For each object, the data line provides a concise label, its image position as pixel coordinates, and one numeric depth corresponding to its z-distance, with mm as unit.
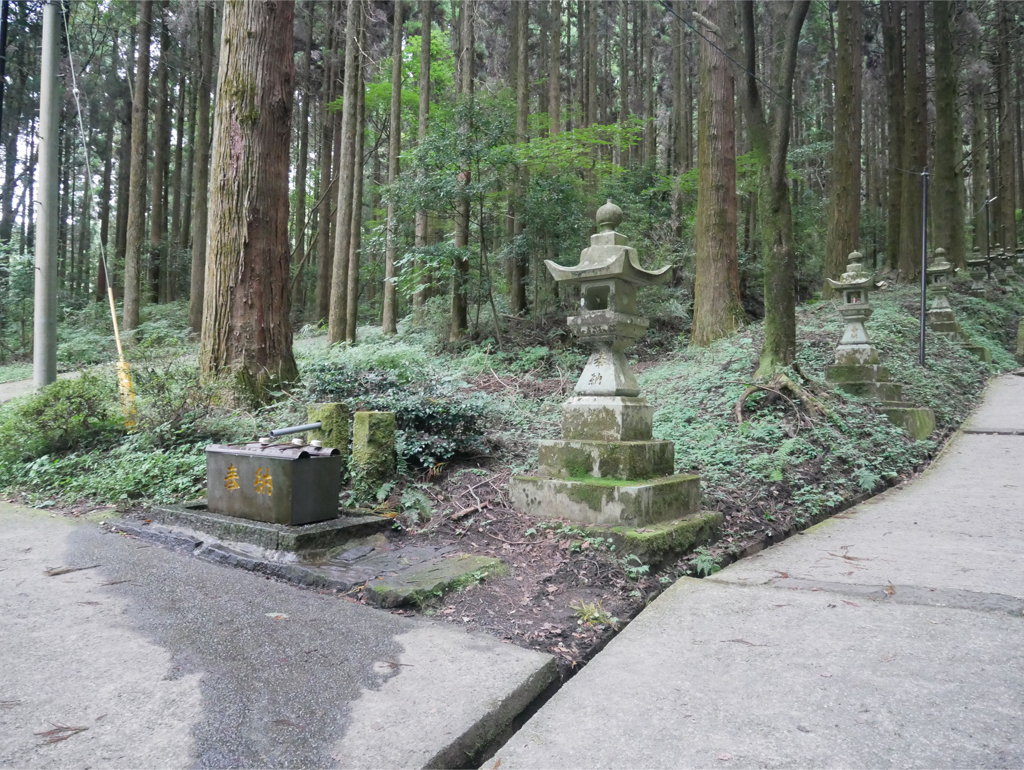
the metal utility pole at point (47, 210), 6895
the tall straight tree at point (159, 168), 20781
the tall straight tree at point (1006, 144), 21266
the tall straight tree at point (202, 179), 18531
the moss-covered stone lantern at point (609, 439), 4215
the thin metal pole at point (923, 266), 10844
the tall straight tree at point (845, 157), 14398
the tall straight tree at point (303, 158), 20688
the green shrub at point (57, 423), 6090
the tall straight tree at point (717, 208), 11070
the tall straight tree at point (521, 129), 14277
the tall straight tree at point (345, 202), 14531
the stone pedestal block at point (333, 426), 5145
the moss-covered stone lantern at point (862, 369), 8219
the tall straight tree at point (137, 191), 16969
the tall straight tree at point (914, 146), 16312
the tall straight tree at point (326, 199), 20172
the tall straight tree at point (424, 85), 14906
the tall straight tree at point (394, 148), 15477
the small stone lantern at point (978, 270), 18180
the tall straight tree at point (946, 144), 16750
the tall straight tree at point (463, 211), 12359
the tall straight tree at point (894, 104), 18156
